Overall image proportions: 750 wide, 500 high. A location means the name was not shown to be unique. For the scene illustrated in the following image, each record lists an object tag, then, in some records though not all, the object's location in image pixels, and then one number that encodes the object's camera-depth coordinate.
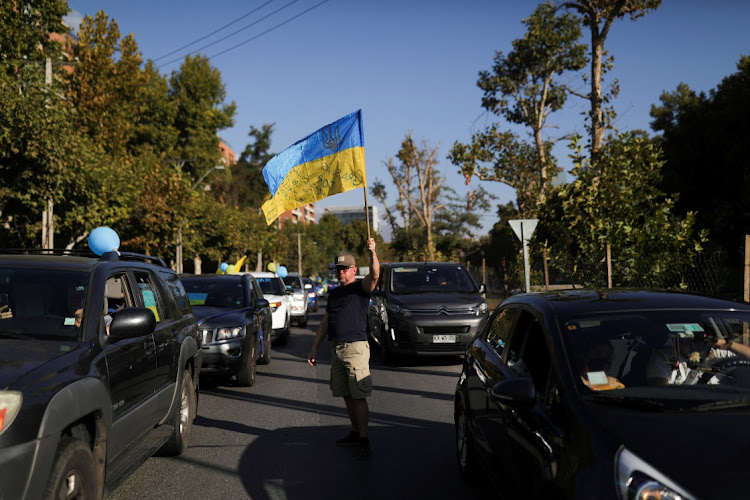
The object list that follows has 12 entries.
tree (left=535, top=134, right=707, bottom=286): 12.78
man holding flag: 6.54
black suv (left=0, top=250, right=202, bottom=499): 3.16
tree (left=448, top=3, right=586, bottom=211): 28.89
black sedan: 2.88
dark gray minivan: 12.57
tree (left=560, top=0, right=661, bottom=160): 17.41
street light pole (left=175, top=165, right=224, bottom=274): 35.81
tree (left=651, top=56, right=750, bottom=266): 26.83
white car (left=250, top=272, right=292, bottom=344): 16.33
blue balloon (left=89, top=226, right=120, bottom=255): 12.31
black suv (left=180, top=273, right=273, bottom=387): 9.99
